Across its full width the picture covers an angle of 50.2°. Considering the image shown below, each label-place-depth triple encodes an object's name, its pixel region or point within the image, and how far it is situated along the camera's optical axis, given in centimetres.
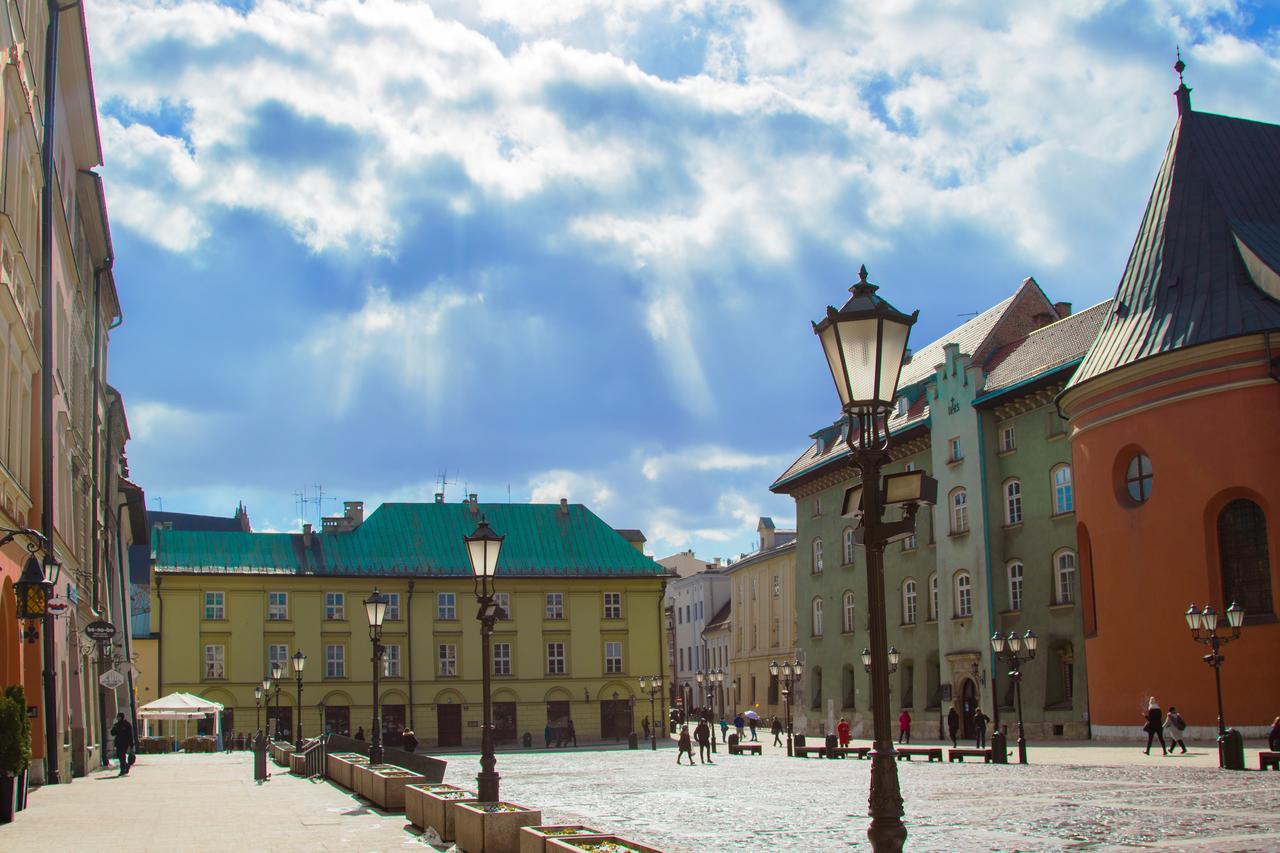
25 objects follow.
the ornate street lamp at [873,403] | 879
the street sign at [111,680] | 3369
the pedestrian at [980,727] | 4197
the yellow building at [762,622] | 8862
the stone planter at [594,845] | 1114
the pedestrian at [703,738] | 4403
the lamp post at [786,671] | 5583
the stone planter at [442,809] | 1572
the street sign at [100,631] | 3148
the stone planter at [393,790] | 2020
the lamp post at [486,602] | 1789
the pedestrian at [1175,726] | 3416
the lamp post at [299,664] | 3818
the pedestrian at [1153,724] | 3469
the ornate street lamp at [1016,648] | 3575
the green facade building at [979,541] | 4762
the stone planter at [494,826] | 1379
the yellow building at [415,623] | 7025
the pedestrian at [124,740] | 3447
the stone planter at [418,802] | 1697
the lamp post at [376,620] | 2589
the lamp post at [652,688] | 7206
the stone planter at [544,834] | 1193
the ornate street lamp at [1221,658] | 2719
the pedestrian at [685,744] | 4195
